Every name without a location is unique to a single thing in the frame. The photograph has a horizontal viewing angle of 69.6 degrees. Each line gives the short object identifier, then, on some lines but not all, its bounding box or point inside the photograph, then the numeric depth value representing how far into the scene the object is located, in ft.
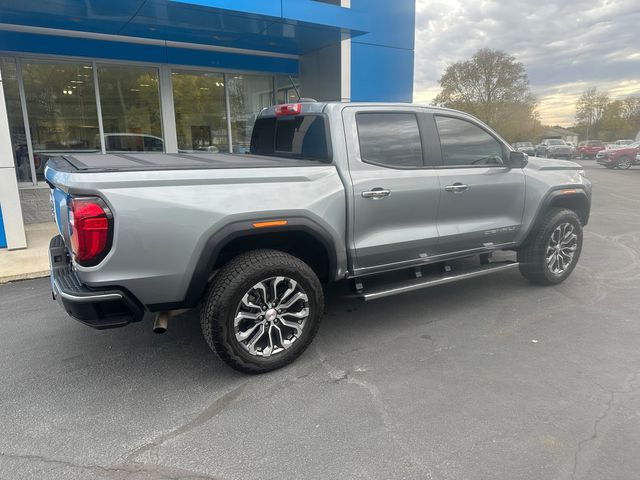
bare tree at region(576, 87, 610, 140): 246.88
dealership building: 25.17
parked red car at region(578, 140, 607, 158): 131.23
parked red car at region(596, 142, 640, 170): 81.71
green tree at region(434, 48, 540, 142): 172.14
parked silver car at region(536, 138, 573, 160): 116.78
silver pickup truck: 9.11
